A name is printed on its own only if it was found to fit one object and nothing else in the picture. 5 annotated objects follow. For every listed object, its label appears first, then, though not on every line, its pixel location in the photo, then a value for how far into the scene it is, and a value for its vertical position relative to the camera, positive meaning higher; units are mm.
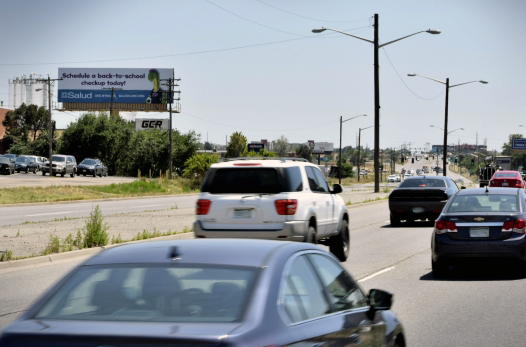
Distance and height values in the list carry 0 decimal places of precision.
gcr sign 105125 +6128
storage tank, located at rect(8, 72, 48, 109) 141625 +16917
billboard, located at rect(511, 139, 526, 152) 162125 +5258
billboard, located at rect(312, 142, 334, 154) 197750 +4695
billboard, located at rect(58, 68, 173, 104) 111938 +12398
